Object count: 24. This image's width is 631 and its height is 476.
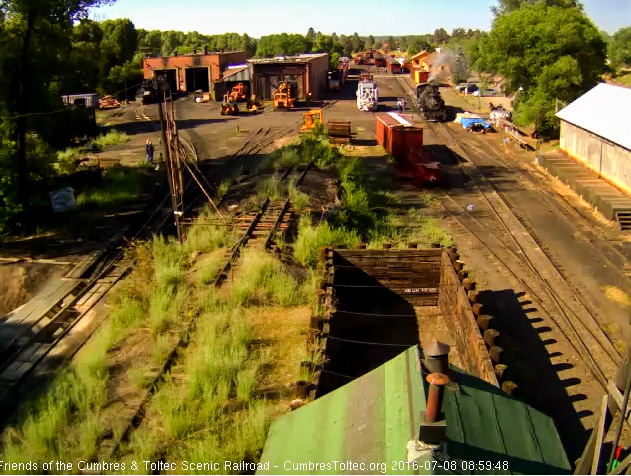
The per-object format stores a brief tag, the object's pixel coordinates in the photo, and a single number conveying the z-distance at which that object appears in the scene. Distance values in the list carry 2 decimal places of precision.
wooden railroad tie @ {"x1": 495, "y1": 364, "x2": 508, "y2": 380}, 8.23
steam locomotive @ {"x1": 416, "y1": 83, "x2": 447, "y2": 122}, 40.88
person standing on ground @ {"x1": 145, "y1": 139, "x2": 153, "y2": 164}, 27.86
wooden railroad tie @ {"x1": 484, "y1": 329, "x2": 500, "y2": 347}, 9.28
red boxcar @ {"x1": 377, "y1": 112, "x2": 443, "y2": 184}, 25.03
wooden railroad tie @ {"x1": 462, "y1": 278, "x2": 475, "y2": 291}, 11.37
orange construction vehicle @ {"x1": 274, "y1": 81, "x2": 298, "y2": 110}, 46.81
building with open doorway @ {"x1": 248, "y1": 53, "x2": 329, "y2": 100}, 49.81
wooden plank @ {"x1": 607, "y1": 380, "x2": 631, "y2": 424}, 4.18
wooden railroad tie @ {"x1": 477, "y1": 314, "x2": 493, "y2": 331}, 9.82
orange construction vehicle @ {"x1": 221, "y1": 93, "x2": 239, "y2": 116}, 44.69
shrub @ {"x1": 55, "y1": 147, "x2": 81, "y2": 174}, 26.84
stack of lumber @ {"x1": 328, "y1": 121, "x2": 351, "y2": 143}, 33.38
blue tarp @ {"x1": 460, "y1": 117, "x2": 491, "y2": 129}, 37.38
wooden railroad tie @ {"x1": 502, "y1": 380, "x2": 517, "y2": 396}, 7.80
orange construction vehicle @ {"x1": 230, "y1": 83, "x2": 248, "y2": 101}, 48.83
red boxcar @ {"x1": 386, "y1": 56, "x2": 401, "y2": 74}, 83.18
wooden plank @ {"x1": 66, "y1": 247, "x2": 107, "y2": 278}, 15.99
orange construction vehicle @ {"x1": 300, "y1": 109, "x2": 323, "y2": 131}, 36.25
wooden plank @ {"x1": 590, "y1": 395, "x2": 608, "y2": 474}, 4.24
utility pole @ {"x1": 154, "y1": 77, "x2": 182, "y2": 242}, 16.16
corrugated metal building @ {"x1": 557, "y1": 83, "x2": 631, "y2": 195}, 21.92
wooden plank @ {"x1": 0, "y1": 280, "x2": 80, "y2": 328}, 13.59
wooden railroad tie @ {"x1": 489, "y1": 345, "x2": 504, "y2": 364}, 8.76
